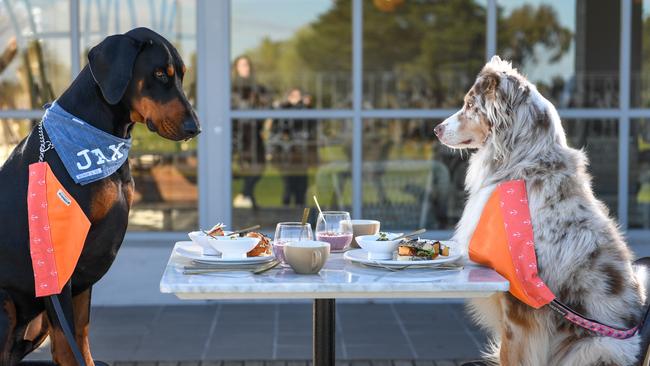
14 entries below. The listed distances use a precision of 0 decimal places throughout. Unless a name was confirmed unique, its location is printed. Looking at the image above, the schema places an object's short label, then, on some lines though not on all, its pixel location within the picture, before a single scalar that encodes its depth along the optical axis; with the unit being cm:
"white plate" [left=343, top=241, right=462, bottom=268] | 252
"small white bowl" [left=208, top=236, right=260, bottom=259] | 253
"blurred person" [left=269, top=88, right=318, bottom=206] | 702
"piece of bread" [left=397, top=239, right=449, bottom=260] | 259
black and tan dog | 257
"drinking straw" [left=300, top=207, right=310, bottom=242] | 264
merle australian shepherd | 259
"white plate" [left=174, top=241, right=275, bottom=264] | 254
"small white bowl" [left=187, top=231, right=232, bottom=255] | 264
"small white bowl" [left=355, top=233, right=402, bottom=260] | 259
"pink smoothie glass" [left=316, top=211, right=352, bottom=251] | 285
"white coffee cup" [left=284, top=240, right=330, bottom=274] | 244
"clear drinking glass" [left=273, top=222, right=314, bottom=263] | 260
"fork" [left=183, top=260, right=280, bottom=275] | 247
